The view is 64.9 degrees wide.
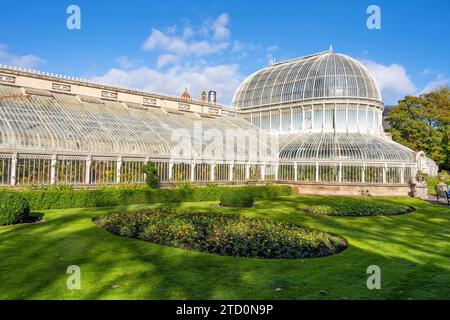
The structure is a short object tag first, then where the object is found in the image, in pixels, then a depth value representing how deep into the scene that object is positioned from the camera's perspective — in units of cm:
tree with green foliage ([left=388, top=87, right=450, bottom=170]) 5347
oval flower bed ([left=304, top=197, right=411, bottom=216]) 2239
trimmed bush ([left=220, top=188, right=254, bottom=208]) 2455
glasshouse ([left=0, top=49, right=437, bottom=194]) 2489
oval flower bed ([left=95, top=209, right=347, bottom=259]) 1216
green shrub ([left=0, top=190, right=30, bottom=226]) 1552
